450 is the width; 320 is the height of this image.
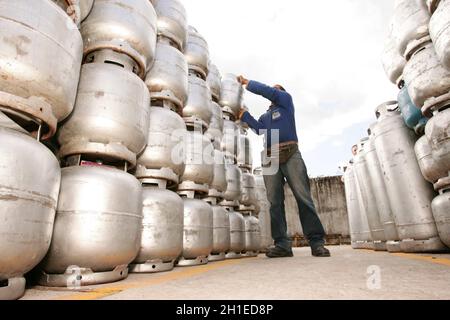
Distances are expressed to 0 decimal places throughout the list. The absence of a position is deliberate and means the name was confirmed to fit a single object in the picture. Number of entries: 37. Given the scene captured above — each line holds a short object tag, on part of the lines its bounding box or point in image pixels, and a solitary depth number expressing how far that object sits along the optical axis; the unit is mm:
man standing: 2648
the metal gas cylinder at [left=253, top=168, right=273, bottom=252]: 4137
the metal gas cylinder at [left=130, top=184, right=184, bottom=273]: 1648
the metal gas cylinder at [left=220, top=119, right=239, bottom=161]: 3605
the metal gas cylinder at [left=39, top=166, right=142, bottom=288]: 1172
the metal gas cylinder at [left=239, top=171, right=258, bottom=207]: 3662
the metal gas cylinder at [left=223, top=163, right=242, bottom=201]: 3215
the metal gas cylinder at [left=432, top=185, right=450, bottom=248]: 1939
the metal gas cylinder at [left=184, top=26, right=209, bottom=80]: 2752
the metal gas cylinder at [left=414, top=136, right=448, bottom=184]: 1971
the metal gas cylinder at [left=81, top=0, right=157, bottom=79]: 1589
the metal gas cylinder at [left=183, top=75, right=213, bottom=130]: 2496
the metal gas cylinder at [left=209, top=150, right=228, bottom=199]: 2732
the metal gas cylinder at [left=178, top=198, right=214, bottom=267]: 2057
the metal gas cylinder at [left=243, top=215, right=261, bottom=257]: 3359
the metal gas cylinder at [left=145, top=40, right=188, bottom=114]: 2027
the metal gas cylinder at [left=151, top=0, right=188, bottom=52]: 2242
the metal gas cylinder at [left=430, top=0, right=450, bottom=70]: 1703
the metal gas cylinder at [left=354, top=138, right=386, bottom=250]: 3080
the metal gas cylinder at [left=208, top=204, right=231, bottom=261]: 2570
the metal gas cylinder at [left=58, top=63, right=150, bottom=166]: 1381
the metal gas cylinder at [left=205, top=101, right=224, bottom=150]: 3055
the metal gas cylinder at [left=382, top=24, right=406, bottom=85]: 2540
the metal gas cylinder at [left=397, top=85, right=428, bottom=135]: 2270
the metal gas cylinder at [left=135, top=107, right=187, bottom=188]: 1817
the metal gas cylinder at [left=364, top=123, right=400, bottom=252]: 2605
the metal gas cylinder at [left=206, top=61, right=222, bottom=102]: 3285
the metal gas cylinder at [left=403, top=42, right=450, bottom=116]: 1888
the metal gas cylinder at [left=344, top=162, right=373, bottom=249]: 3783
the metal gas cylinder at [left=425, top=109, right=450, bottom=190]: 1833
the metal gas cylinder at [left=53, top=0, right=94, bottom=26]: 1334
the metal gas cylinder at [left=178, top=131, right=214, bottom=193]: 2264
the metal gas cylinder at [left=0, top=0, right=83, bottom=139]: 1005
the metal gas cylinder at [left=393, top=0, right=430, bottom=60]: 2104
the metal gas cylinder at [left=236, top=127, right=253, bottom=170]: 3850
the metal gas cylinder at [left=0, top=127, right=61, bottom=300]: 870
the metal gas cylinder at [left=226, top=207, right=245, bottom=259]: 3029
